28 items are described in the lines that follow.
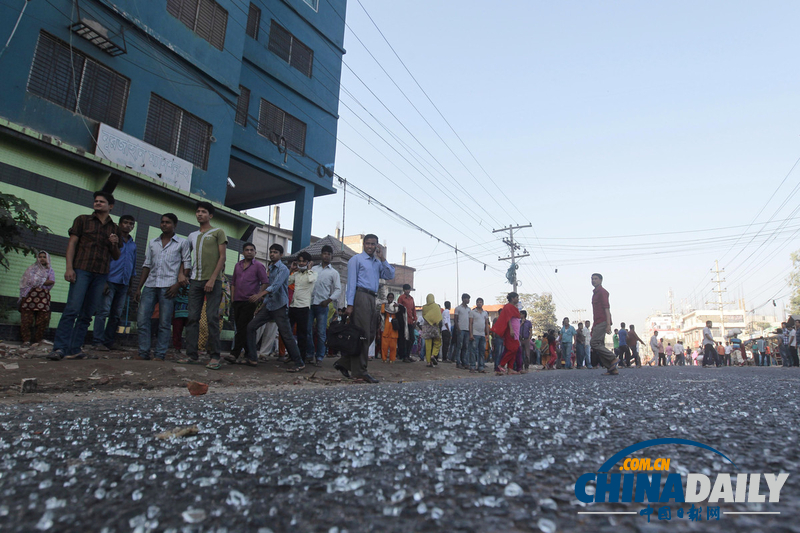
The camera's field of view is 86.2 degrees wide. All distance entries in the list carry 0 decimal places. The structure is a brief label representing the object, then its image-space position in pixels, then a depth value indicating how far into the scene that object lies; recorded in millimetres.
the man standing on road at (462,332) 10008
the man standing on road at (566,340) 13873
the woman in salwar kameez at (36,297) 6348
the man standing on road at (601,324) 8000
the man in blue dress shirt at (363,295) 5188
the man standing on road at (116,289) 5645
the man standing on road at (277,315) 6023
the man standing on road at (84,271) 4566
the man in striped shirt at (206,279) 5359
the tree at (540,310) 45916
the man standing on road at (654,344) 18644
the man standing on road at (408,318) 10289
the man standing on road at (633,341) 14602
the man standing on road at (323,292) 7094
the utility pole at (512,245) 30594
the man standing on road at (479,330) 9953
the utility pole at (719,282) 67906
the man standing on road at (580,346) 14742
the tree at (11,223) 5352
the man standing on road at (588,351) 15044
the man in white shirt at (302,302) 7047
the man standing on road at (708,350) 15586
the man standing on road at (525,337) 12109
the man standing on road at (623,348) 14680
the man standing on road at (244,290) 6117
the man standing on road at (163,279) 5391
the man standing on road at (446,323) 11748
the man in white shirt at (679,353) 23344
